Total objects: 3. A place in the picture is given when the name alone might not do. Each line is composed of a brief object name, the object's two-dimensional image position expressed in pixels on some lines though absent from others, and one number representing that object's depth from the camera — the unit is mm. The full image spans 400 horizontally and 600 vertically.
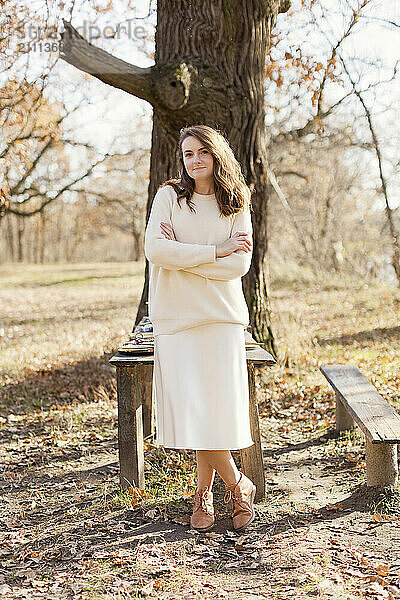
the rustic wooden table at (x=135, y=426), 4496
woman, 4023
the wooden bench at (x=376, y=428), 4316
